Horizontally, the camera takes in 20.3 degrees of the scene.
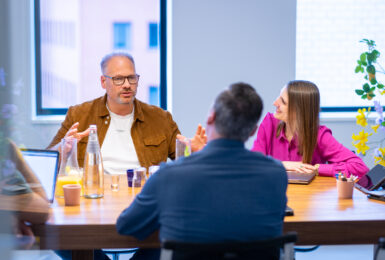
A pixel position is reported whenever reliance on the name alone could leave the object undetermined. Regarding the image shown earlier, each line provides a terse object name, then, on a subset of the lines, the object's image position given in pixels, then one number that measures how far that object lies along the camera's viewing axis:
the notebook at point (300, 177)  4.59
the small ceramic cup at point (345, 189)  4.32
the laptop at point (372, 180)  4.40
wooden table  3.93
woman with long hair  4.89
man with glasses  5.03
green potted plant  4.81
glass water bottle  4.28
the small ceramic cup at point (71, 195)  4.13
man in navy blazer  3.67
